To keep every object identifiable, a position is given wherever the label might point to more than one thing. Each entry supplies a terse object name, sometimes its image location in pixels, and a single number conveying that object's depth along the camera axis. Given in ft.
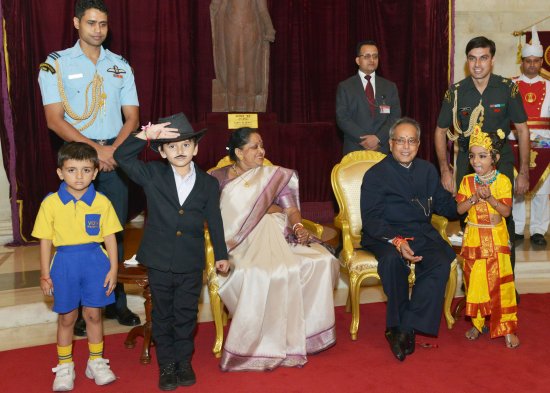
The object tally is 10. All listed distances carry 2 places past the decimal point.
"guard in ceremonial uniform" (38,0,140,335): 12.32
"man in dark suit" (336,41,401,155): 18.11
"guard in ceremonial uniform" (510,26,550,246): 19.52
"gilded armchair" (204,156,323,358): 12.29
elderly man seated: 12.39
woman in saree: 11.67
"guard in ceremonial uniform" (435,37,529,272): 14.24
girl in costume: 12.52
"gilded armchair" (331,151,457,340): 13.19
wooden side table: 11.60
